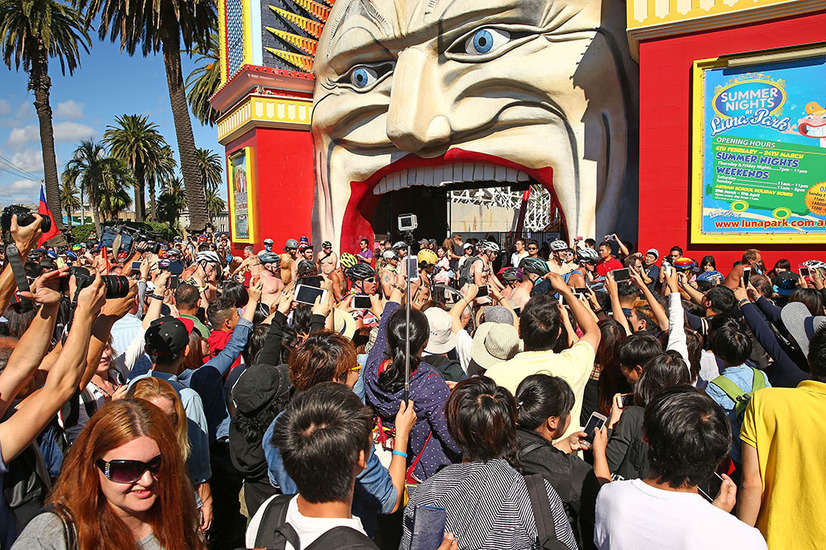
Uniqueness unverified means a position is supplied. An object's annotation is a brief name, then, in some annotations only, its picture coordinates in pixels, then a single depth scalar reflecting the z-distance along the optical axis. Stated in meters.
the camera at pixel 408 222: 3.67
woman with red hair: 1.46
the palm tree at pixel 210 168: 44.91
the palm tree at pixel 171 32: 16.91
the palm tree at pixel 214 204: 53.88
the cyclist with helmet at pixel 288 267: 8.12
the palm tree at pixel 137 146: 36.72
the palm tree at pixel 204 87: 26.31
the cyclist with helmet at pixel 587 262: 6.15
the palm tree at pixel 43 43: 20.05
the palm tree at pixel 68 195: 48.84
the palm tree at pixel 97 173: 40.88
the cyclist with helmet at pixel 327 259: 9.42
